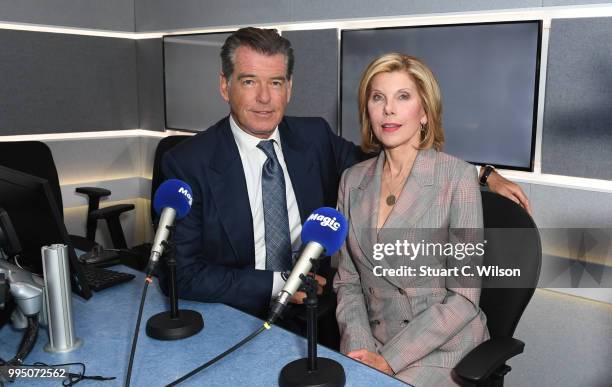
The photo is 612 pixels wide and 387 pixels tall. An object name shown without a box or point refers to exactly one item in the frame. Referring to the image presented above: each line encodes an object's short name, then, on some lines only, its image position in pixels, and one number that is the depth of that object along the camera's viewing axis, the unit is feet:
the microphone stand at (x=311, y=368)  3.51
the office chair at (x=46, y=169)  8.50
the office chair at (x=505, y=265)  4.69
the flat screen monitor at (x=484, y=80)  7.11
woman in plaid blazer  5.05
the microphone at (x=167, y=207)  3.97
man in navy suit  5.39
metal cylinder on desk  4.14
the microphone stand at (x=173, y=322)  4.32
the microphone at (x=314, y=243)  3.41
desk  3.80
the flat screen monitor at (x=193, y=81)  11.19
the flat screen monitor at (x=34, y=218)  4.19
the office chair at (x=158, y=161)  8.42
